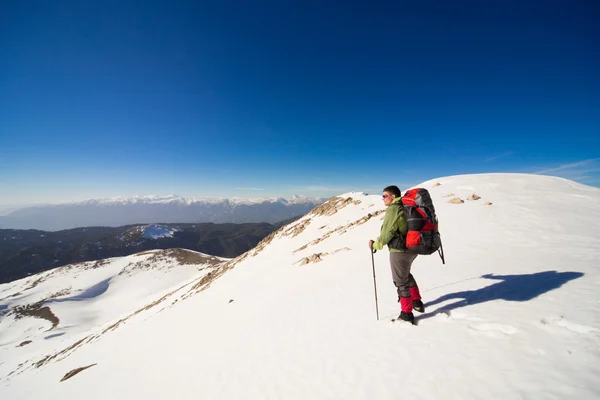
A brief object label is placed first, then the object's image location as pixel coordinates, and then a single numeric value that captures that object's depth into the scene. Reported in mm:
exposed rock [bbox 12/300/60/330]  55572
